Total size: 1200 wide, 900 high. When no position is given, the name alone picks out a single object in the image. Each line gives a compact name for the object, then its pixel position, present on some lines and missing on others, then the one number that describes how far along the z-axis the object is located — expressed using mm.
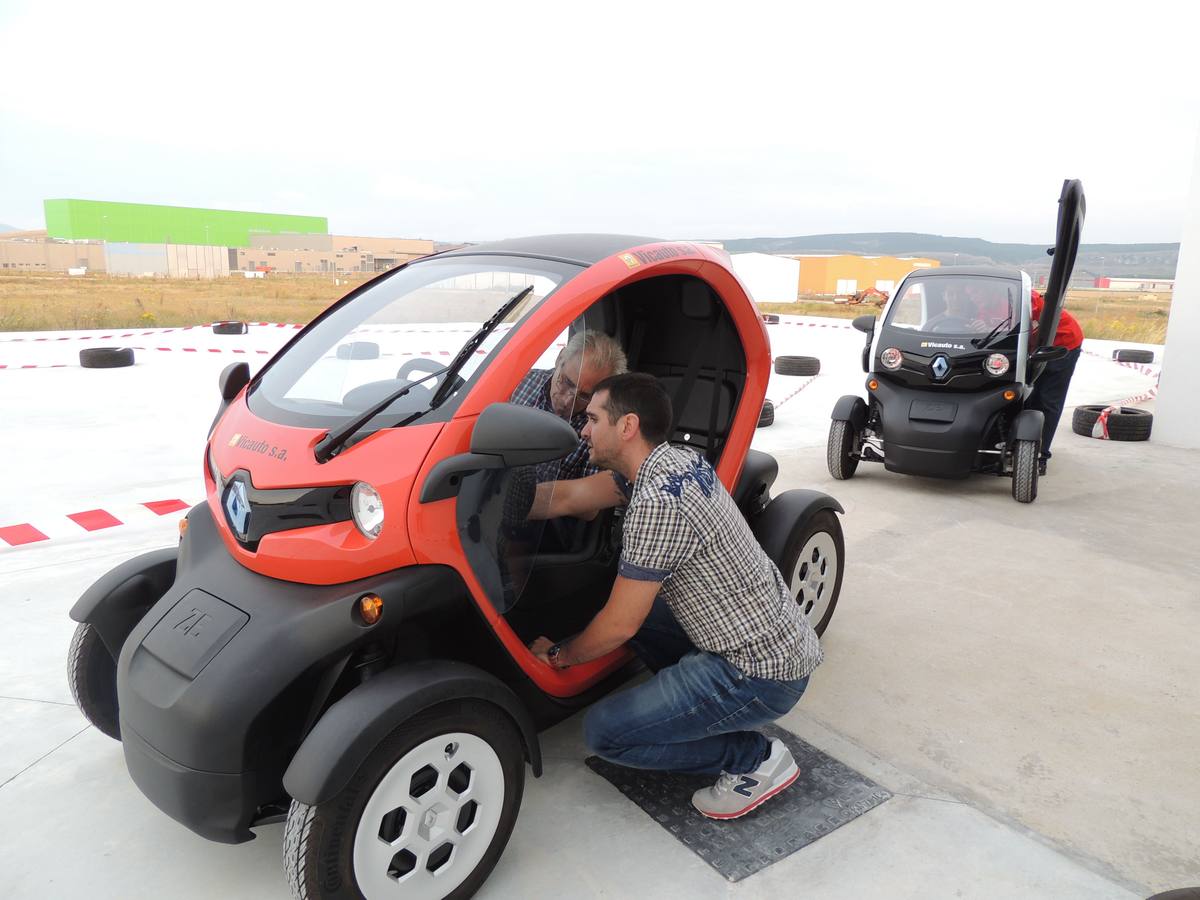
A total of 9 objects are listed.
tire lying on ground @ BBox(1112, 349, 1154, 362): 14578
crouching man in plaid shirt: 2303
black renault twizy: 5992
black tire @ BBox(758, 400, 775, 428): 8375
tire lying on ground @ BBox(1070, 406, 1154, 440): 7996
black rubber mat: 2355
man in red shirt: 6523
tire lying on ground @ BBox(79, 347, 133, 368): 11188
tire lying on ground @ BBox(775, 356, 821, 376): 12188
